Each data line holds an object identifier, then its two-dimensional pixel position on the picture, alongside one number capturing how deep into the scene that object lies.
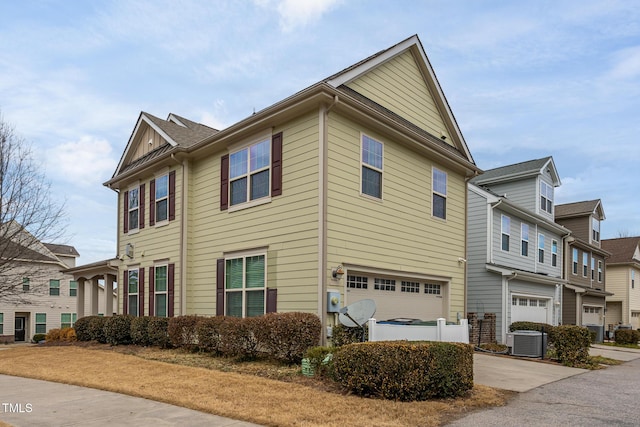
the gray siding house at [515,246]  18.84
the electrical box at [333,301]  10.69
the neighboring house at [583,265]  26.09
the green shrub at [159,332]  13.95
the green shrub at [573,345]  13.08
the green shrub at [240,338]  11.06
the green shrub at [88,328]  17.19
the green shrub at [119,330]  15.59
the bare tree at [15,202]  19.02
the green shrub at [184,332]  13.06
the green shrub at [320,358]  8.98
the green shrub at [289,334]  10.17
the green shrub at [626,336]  23.81
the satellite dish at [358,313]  10.24
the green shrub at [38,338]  31.61
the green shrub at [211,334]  11.84
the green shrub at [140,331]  14.58
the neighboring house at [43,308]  34.28
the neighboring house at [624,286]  34.12
